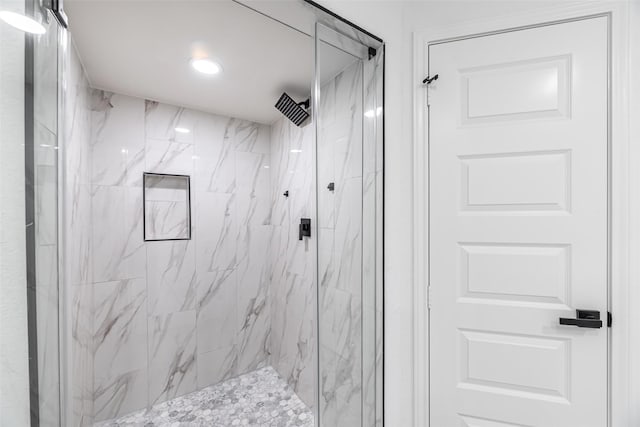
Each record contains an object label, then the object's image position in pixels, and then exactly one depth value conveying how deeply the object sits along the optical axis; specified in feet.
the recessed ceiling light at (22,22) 1.60
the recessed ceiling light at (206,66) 4.93
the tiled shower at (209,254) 3.82
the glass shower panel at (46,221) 1.81
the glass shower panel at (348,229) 3.57
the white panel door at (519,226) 3.33
